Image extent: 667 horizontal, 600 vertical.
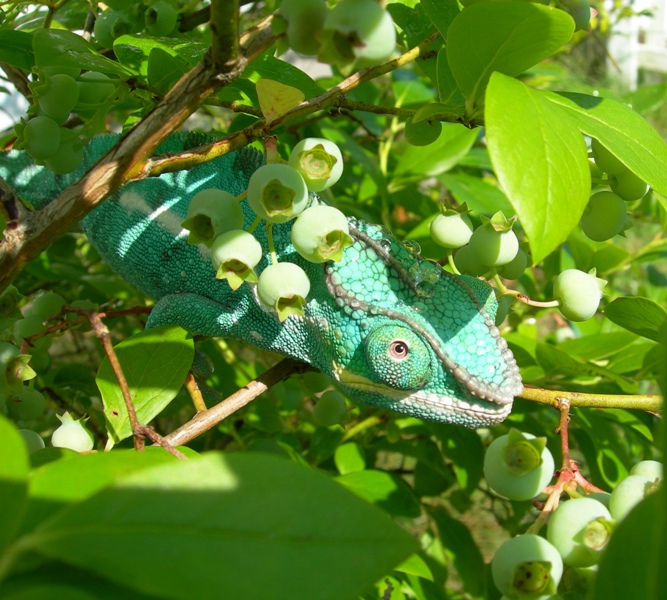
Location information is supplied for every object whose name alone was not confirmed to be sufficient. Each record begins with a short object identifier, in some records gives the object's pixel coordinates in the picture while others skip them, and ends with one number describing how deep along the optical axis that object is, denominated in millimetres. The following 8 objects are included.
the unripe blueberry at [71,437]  172
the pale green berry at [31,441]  165
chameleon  183
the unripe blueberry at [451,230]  180
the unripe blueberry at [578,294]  178
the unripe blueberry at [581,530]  143
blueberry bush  91
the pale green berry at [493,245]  168
